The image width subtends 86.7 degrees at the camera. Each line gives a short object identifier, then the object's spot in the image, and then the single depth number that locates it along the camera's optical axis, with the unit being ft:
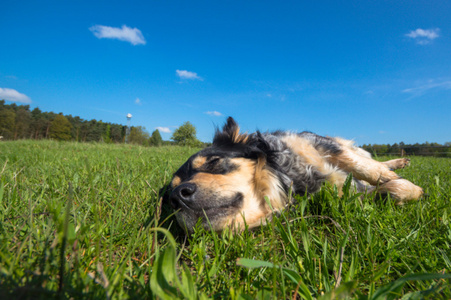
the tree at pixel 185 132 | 228.88
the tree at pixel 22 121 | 245.18
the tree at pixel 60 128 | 277.85
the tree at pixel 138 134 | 298.43
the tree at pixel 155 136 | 350.87
